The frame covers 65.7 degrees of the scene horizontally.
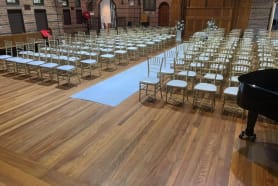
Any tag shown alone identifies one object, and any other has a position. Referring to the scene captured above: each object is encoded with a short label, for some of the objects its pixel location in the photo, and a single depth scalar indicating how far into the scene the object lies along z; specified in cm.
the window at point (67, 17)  1355
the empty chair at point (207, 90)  415
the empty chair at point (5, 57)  669
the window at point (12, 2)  964
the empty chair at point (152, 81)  471
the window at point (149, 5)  1633
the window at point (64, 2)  1295
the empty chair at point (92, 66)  647
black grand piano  272
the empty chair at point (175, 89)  437
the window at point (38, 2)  1077
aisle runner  489
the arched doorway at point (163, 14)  1638
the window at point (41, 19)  1104
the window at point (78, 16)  1462
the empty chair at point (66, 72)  575
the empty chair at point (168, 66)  513
